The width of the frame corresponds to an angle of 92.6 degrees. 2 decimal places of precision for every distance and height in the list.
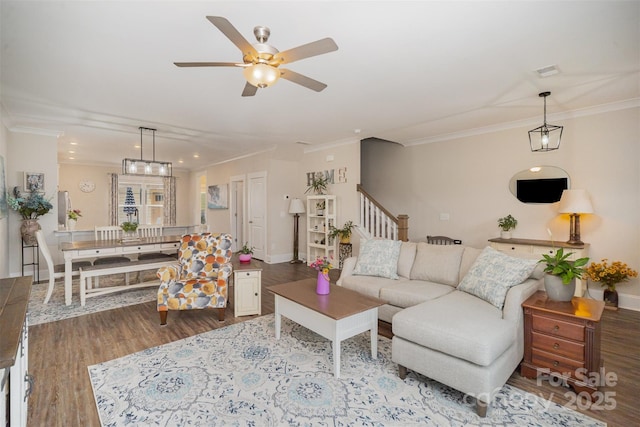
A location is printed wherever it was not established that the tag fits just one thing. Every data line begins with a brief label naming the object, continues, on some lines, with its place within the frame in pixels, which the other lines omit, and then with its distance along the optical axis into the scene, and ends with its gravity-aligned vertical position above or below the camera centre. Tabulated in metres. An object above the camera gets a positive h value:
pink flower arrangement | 2.91 -0.52
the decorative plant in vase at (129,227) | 4.72 -0.23
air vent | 2.93 +1.36
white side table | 3.66 -0.96
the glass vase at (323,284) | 2.91 -0.70
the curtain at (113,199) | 9.67 +0.43
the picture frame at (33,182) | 5.21 +0.53
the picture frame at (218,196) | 8.79 +0.46
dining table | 4.00 -0.50
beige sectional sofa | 1.99 -0.81
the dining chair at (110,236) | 4.51 -0.40
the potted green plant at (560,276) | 2.28 -0.51
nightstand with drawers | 2.12 -0.95
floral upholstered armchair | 3.38 -0.77
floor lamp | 7.07 -0.04
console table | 4.02 -0.53
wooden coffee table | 2.41 -0.87
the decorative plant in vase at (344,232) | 6.03 -0.43
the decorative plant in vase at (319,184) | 6.67 +0.59
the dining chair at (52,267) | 3.91 -0.74
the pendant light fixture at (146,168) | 4.94 +0.75
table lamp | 4.00 +0.02
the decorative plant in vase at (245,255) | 3.91 -0.56
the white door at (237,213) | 8.41 -0.04
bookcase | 6.40 -0.32
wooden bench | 3.99 -0.79
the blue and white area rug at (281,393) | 1.93 -1.31
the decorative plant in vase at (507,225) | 4.82 -0.25
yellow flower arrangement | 3.84 -0.82
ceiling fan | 1.87 +1.01
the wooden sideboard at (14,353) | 1.10 -0.48
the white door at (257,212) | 7.31 -0.02
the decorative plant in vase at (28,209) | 4.98 +0.07
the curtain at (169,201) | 10.70 +0.39
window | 9.95 +0.42
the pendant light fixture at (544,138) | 3.76 +0.94
